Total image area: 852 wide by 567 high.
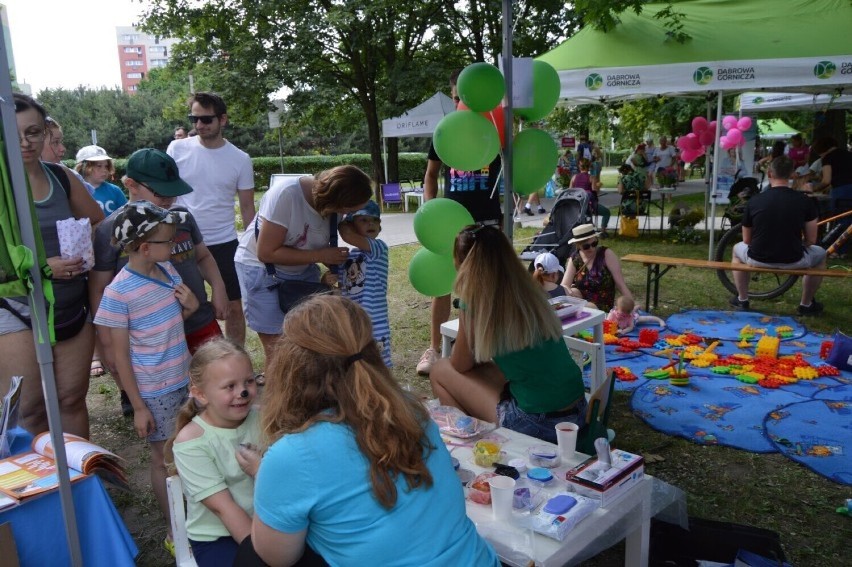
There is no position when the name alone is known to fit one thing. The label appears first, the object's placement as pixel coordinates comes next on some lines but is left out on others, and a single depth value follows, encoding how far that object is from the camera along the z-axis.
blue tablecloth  1.79
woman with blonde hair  2.35
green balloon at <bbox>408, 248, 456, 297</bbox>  3.36
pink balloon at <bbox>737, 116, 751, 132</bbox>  11.85
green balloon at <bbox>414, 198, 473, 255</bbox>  3.19
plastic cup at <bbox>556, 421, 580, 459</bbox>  1.97
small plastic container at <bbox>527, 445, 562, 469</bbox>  1.92
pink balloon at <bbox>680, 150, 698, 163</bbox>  11.40
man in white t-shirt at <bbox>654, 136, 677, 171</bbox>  14.44
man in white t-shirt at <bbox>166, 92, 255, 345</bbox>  3.65
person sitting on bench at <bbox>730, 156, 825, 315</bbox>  5.20
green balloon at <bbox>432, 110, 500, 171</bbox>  3.00
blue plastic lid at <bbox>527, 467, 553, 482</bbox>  1.82
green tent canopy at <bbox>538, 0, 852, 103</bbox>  6.36
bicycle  5.77
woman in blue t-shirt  1.28
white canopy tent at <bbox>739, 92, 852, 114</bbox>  12.87
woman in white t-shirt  2.84
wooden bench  5.53
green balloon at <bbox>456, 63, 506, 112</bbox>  3.02
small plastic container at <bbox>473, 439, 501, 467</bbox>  1.94
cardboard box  1.71
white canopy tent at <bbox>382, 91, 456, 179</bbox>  12.73
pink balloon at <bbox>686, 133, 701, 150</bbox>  11.17
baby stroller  6.10
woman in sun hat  4.57
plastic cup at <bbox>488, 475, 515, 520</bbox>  1.64
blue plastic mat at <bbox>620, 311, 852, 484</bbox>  3.21
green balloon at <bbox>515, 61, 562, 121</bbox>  3.24
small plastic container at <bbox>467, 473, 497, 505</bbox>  1.75
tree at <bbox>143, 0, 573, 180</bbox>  13.18
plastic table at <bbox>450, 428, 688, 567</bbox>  1.55
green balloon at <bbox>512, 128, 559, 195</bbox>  3.26
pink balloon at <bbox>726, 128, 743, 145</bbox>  11.12
